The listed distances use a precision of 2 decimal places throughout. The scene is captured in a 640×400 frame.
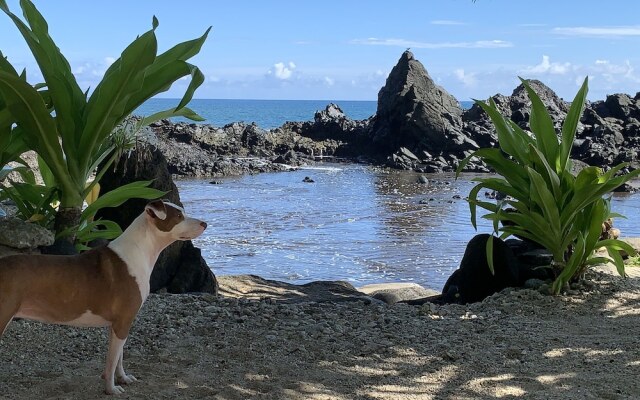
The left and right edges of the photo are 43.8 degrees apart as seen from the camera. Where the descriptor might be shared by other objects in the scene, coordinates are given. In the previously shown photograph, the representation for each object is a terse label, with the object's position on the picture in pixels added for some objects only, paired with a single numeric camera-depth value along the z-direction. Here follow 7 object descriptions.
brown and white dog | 3.86
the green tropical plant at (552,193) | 6.73
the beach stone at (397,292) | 9.20
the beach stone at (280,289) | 9.41
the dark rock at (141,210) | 8.34
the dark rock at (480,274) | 7.70
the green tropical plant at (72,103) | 5.39
